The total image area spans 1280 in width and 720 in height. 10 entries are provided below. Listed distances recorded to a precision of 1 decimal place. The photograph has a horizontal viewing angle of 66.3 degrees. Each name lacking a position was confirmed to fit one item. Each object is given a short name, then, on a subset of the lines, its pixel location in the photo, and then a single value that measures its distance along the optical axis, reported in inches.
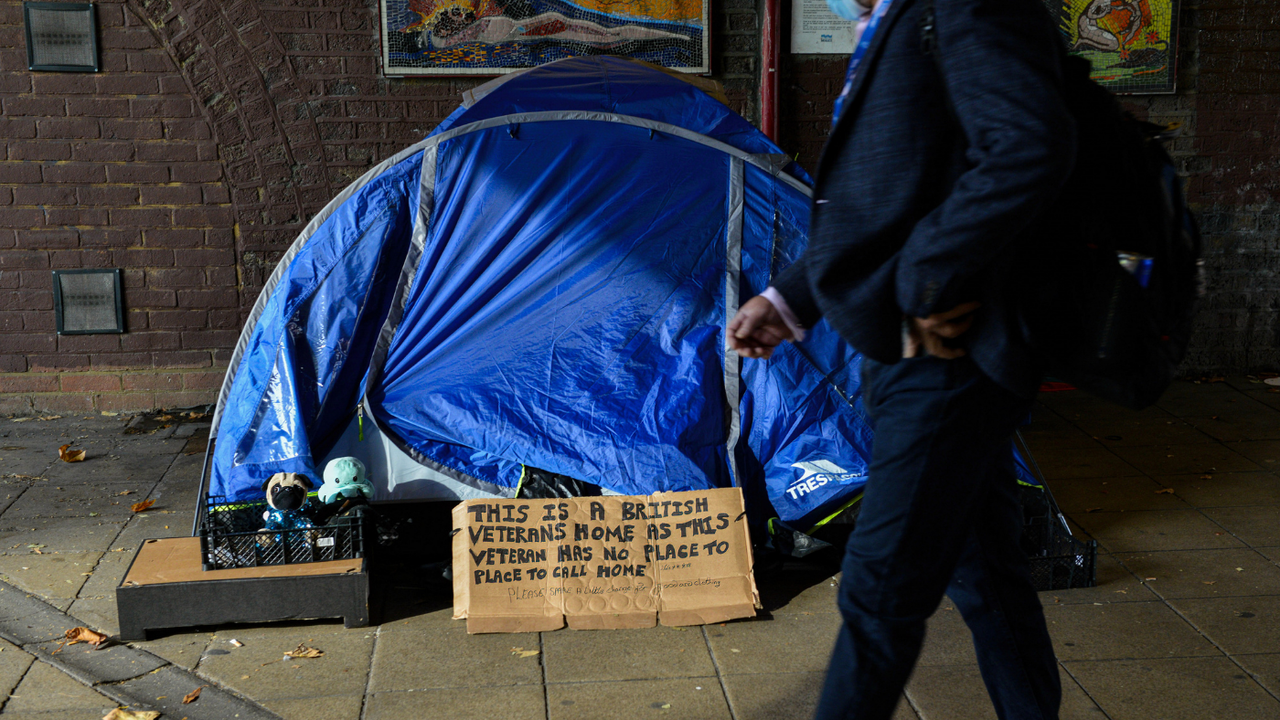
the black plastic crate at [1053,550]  118.1
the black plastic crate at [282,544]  111.3
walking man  50.0
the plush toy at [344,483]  117.8
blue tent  127.0
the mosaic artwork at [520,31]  204.2
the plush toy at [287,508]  114.7
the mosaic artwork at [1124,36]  221.0
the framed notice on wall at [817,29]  211.5
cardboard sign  111.0
